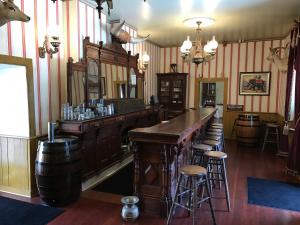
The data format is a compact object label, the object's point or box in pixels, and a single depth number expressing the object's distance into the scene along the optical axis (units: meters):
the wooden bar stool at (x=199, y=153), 3.08
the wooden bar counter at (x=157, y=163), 2.60
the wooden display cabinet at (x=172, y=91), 7.45
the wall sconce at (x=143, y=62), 6.02
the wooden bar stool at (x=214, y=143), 3.42
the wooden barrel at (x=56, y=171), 2.89
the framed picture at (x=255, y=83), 6.73
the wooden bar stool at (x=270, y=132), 5.98
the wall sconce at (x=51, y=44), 3.27
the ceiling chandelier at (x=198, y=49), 4.27
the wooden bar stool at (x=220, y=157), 2.85
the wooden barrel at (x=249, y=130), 6.19
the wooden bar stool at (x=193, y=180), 2.40
